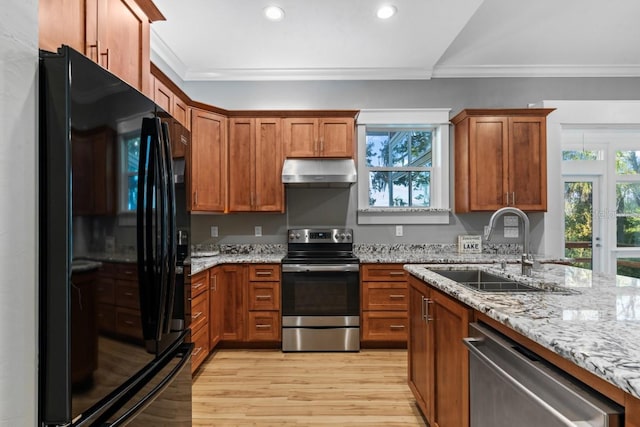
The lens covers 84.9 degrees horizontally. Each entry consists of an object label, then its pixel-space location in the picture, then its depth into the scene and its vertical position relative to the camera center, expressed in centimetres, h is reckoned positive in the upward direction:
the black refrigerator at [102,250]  91 -11
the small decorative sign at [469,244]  387 -35
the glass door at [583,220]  422 -9
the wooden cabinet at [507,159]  358 +55
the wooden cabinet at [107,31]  127 +78
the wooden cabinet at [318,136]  363 +80
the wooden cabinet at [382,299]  334 -82
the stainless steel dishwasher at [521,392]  80 -49
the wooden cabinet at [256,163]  366 +52
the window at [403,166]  395 +53
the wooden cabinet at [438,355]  149 -72
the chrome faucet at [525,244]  178 -16
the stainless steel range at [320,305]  329 -87
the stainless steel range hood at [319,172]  346 +41
